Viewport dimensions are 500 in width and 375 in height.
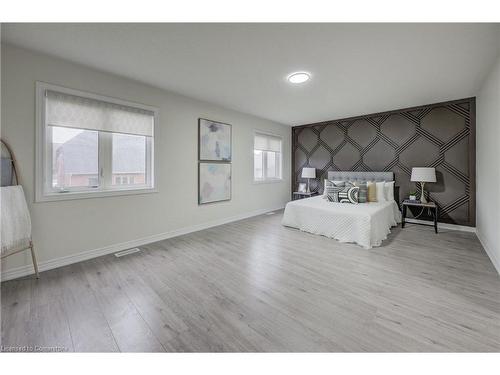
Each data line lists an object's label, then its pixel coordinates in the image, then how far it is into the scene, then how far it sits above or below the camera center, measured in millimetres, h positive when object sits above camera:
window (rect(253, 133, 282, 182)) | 5391 +717
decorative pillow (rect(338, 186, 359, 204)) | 3969 -197
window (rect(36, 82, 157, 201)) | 2416 +503
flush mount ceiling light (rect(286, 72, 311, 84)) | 2838 +1478
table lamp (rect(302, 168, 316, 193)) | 5586 +299
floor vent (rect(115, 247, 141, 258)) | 2821 -943
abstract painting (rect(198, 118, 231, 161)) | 3996 +868
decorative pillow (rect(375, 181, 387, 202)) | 4168 -144
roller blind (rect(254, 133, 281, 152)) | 5336 +1098
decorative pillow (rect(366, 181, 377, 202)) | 4160 -163
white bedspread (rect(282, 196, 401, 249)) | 3105 -575
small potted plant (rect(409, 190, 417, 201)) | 4178 -220
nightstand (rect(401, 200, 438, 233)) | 3723 -370
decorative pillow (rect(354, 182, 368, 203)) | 3998 -159
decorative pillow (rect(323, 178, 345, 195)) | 4491 +32
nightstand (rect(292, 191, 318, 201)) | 5652 -287
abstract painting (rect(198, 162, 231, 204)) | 4043 +34
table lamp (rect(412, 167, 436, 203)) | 3859 +183
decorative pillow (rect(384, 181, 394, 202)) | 4262 -126
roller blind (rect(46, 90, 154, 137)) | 2455 +889
